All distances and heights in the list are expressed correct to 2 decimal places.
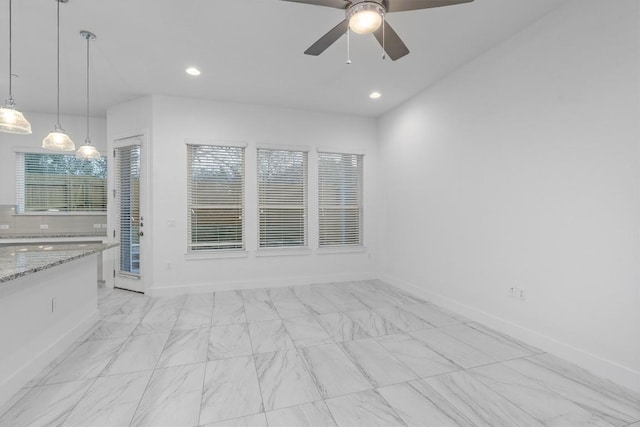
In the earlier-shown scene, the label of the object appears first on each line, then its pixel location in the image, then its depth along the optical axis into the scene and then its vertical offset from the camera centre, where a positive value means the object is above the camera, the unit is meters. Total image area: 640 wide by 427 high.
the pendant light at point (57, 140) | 2.94 +0.69
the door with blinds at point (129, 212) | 4.59 -0.06
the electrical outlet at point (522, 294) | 2.89 -0.85
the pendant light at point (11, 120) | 2.26 +0.70
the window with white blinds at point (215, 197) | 4.64 +0.18
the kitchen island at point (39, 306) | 2.01 -0.83
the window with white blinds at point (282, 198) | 4.97 +0.18
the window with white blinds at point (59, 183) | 5.20 +0.46
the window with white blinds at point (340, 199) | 5.31 +0.18
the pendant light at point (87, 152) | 3.51 +0.67
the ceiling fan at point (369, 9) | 1.80 +1.28
